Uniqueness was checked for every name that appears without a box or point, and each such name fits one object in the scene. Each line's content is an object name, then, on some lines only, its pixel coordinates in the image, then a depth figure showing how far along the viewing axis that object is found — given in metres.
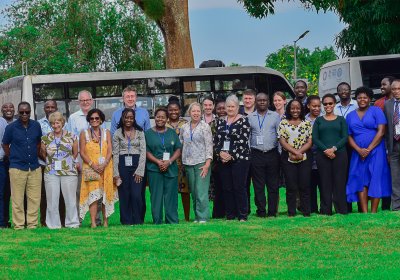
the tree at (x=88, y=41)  61.78
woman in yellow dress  17.67
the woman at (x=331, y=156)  18.08
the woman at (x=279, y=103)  19.22
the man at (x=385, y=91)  18.88
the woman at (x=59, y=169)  17.81
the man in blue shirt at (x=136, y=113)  18.45
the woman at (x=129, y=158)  17.84
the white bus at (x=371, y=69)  37.78
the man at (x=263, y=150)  18.34
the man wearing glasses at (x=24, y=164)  17.81
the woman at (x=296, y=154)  18.17
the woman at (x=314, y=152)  18.58
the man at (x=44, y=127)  18.46
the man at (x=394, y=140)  18.09
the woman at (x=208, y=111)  18.69
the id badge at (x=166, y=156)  18.00
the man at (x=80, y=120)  18.20
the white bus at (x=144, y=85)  34.06
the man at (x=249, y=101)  18.89
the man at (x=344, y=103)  18.77
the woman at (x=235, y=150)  17.92
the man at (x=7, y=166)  18.52
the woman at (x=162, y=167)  18.00
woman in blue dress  18.20
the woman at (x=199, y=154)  18.00
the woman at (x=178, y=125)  18.59
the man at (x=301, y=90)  19.92
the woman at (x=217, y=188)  18.62
